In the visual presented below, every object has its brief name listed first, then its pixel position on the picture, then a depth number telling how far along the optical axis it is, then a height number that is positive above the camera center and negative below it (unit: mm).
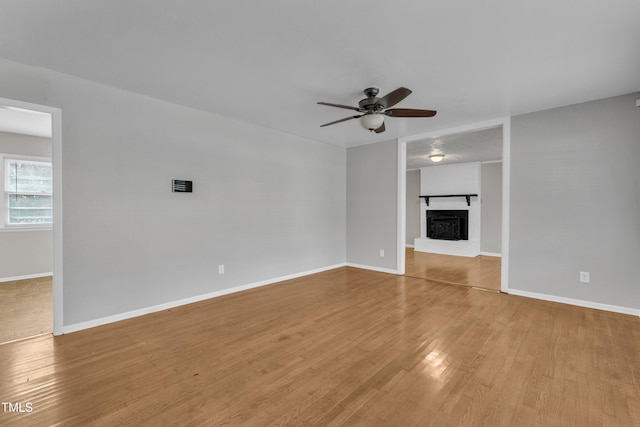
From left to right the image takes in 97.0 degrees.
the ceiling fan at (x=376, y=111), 2820 +1040
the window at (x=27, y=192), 4781 +331
